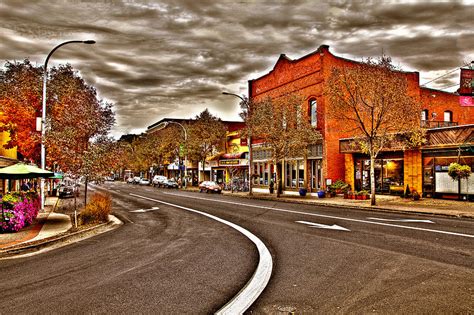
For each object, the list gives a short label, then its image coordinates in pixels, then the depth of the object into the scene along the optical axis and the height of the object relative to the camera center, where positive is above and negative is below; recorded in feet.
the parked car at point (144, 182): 255.29 -5.87
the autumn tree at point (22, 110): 83.76 +13.00
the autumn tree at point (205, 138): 171.36 +14.89
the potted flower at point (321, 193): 102.68 -5.05
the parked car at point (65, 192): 128.15 -6.21
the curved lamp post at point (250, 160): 116.67 +3.94
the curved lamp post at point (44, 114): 65.90 +10.07
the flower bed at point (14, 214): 46.31 -4.89
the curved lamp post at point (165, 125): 175.09 +32.61
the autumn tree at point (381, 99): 76.28 +14.38
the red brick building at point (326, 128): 93.91 +12.71
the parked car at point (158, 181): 205.20 -4.15
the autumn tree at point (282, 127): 104.73 +12.08
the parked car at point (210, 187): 142.82 -5.04
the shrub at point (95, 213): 55.21 -5.58
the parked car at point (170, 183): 192.83 -5.08
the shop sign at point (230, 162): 162.50 +4.58
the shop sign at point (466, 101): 69.10 +12.47
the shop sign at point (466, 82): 68.13 +15.48
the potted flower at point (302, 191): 108.68 -4.95
